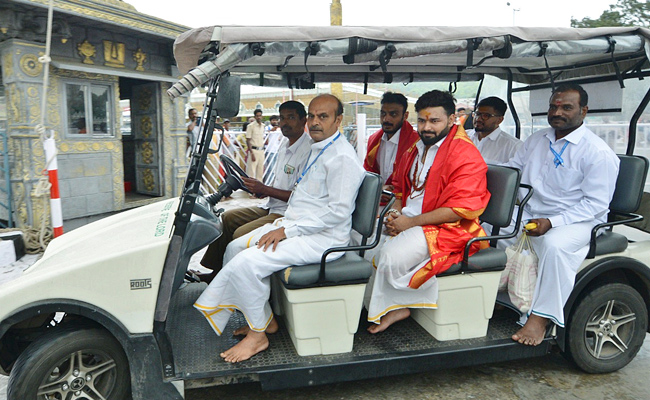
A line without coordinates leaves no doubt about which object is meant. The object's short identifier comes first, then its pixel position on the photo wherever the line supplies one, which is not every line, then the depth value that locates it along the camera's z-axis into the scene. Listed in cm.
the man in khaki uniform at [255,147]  1248
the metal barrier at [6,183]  676
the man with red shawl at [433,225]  308
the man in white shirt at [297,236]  286
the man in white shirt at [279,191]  396
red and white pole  509
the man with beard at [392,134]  479
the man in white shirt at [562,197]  314
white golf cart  252
